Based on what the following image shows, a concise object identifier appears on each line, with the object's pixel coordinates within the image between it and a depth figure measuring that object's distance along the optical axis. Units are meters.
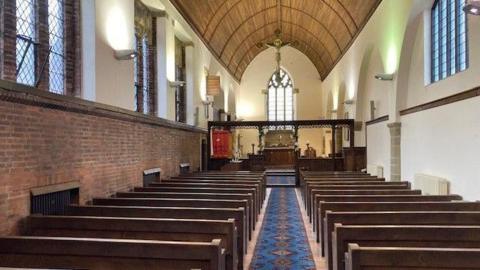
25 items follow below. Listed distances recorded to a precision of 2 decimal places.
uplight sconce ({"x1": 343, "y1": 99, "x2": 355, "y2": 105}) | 13.81
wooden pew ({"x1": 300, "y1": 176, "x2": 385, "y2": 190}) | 8.34
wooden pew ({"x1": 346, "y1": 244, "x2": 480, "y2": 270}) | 2.68
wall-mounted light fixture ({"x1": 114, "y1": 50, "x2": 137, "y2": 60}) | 6.82
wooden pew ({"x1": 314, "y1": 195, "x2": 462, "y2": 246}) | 5.57
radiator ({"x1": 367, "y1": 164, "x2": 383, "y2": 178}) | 10.55
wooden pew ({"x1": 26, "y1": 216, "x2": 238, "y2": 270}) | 3.72
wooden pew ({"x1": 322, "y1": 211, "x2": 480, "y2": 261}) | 4.18
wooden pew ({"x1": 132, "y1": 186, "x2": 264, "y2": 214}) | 6.48
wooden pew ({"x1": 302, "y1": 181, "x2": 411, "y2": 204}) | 7.04
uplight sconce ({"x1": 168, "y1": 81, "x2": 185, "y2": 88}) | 10.15
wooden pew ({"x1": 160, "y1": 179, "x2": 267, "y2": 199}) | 7.89
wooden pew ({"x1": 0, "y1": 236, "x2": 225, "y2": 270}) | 2.96
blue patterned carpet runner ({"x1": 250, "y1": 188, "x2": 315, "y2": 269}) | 5.07
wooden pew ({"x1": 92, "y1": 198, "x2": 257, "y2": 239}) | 5.23
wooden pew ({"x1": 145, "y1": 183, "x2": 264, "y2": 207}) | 6.66
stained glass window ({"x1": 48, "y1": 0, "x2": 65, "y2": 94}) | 5.60
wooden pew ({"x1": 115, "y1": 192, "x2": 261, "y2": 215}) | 5.88
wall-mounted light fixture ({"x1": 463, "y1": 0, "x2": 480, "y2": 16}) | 4.47
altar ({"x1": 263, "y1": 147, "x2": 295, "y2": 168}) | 17.59
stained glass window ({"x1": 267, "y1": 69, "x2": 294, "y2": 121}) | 24.00
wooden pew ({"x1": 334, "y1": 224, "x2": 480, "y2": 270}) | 3.43
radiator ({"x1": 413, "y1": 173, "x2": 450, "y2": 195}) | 6.64
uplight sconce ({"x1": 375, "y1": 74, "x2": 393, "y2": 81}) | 9.21
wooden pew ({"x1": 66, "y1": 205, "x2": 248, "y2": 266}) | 4.45
